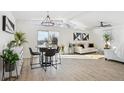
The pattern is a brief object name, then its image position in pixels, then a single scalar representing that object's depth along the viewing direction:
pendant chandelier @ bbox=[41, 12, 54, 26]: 2.09
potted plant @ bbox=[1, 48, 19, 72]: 1.78
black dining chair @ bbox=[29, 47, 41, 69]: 2.24
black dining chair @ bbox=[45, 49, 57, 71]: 2.79
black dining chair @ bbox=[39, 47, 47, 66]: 2.57
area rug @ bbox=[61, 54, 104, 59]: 2.53
